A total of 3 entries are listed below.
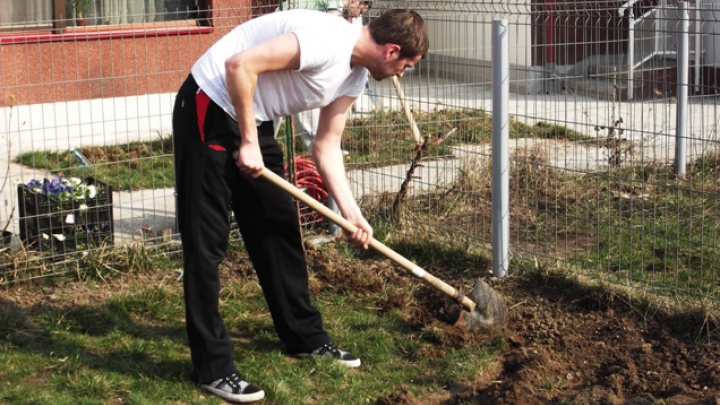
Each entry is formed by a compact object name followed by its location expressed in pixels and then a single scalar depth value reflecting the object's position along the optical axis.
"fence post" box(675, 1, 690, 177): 7.93
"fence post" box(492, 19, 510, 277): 5.89
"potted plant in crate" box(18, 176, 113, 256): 6.30
